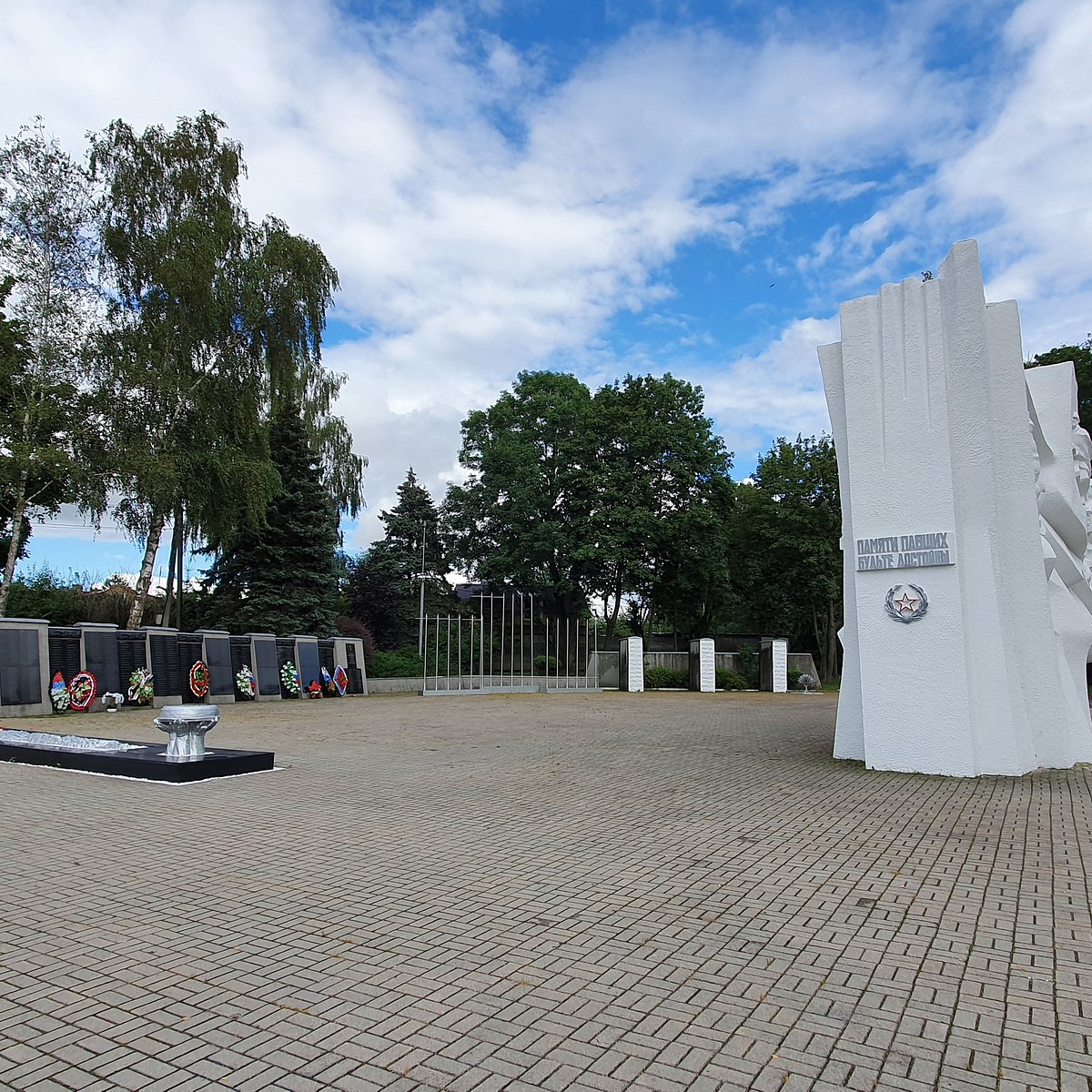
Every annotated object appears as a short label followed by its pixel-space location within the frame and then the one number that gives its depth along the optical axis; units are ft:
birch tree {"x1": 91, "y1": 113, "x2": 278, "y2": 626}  68.69
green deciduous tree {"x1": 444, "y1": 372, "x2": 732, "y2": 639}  106.52
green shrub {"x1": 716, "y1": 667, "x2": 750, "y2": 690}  97.66
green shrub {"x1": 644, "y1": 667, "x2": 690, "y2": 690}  97.14
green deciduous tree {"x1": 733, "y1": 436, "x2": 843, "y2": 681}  108.88
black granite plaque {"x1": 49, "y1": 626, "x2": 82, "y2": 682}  54.95
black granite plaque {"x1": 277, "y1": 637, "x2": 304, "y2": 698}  74.38
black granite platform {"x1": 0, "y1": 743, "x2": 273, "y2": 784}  29.07
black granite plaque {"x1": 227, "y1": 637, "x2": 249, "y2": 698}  69.62
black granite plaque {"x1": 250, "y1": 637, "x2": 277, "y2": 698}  71.97
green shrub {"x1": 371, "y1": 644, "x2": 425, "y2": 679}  101.30
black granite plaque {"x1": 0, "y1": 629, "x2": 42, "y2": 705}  52.06
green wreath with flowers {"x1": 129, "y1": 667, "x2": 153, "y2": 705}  59.00
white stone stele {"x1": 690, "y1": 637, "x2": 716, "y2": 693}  93.12
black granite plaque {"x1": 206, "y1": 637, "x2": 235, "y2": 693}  67.05
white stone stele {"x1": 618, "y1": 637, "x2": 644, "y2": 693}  93.04
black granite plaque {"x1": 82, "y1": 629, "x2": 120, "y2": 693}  57.00
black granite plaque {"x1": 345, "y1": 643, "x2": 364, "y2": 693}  82.79
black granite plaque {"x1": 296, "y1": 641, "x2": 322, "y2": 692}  77.00
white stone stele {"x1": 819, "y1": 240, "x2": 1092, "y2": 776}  30.73
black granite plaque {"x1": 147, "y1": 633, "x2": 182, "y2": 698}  61.16
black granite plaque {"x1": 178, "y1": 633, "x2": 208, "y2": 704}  63.21
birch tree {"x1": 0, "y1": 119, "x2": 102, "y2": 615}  63.46
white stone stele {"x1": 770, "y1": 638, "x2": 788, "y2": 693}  94.12
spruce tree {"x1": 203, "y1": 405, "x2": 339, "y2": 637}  90.79
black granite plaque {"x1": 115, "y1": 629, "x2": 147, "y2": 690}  59.11
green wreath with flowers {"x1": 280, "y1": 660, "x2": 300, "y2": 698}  74.38
